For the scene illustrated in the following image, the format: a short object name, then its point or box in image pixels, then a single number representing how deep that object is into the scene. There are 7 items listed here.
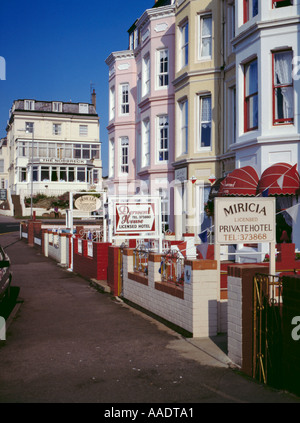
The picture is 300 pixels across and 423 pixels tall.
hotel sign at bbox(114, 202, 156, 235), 14.34
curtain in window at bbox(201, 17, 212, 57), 21.09
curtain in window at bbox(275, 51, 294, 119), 15.21
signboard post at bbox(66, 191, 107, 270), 21.27
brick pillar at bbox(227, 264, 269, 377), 6.95
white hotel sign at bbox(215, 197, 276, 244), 8.45
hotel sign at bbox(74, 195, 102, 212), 21.28
